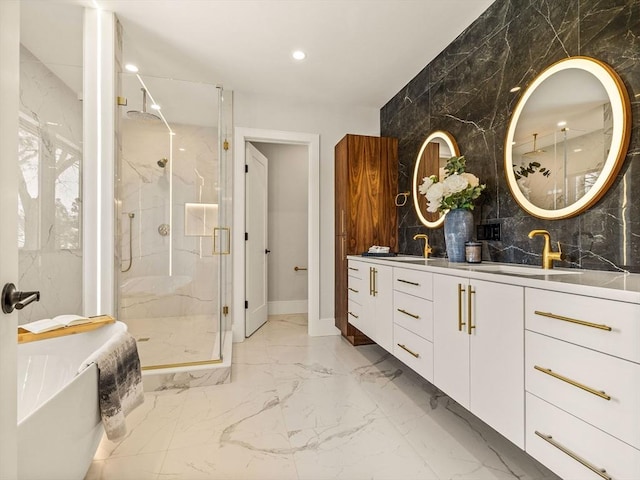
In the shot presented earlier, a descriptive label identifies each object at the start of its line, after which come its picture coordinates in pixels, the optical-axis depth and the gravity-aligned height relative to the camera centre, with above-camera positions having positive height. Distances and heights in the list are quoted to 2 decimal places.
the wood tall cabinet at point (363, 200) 3.17 +0.41
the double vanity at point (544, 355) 0.87 -0.41
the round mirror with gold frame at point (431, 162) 2.50 +0.66
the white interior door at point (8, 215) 0.68 +0.06
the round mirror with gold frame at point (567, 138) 1.37 +0.51
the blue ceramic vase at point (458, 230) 2.03 +0.07
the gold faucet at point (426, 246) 2.67 -0.05
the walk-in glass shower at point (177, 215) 2.76 +0.25
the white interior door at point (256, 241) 3.46 -0.01
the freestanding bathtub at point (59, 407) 0.91 -0.61
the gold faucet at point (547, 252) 1.56 -0.06
